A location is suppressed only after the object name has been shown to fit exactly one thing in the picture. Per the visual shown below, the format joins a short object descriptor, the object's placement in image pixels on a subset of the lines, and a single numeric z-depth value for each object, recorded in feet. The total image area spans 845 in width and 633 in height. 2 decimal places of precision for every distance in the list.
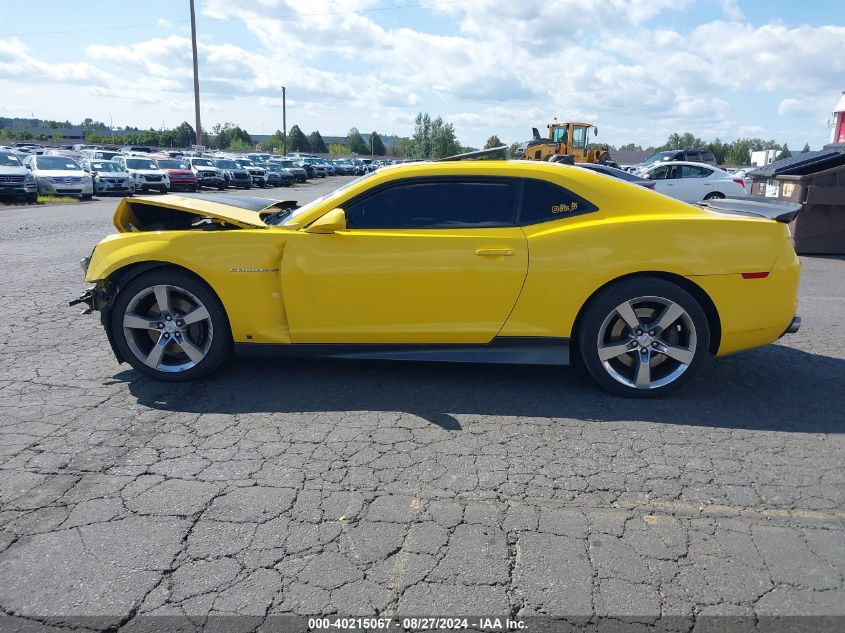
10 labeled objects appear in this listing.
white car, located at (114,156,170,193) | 88.53
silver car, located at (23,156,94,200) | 75.56
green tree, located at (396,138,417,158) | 264.99
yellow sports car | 13.82
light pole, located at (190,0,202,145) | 134.82
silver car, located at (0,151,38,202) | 67.15
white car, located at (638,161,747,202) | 54.65
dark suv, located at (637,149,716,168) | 99.45
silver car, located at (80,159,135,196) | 83.56
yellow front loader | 89.51
